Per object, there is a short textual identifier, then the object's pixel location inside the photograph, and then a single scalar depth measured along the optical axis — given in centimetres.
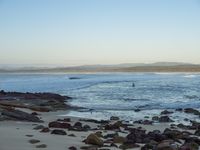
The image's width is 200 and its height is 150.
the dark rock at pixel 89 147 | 603
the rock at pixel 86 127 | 863
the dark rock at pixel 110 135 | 747
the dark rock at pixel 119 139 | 690
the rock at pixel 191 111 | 1329
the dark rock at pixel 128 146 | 641
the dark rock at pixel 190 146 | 607
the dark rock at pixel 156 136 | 714
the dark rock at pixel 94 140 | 645
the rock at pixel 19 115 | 933
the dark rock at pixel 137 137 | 704
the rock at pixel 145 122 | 1066
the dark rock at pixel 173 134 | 746
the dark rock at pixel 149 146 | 623
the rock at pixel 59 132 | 744
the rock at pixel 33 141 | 624
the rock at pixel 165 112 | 1332
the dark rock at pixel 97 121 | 1029
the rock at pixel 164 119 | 1137
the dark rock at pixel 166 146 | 595
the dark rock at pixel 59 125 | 853
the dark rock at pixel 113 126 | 894
